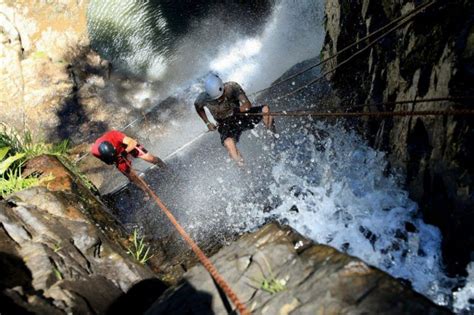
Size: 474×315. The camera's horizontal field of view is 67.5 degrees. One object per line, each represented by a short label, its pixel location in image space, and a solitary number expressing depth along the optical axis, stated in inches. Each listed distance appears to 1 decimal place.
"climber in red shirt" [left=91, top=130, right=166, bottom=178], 243.6
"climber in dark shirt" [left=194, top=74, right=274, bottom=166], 246.4
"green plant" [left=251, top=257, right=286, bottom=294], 93.9
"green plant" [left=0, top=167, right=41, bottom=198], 201.3
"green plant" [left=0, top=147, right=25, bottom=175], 214.9
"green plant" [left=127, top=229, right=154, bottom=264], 190.5
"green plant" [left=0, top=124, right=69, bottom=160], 250.5
